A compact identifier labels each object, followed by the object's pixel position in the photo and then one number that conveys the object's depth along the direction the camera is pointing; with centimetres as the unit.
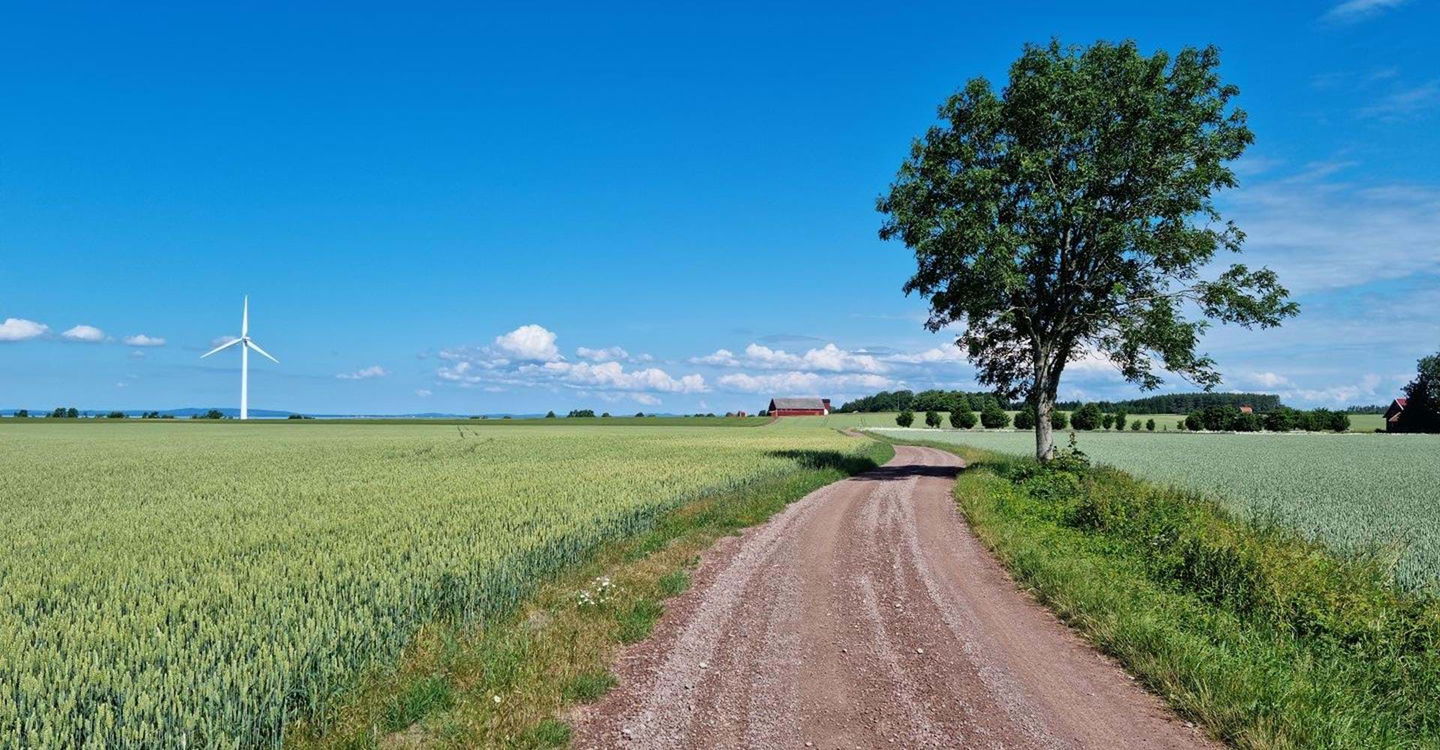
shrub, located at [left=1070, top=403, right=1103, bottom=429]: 12275
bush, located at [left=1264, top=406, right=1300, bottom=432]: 11681
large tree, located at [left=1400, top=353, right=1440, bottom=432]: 10538
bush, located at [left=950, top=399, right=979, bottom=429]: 12119
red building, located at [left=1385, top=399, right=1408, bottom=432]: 11284
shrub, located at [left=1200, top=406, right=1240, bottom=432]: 11825
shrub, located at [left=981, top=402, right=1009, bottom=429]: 12225
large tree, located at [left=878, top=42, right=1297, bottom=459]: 2708
